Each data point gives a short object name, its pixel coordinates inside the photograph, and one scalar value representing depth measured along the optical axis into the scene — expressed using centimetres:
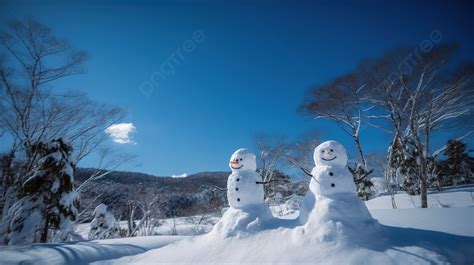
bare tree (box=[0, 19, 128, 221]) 808
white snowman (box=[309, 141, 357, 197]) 396
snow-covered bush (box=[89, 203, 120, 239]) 1568
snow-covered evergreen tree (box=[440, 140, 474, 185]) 2533
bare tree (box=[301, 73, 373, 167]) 1162
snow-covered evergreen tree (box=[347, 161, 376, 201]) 1568
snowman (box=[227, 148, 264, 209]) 469
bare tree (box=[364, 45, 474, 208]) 898
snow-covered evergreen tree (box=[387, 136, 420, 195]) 1461
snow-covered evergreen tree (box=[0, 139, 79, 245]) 798
